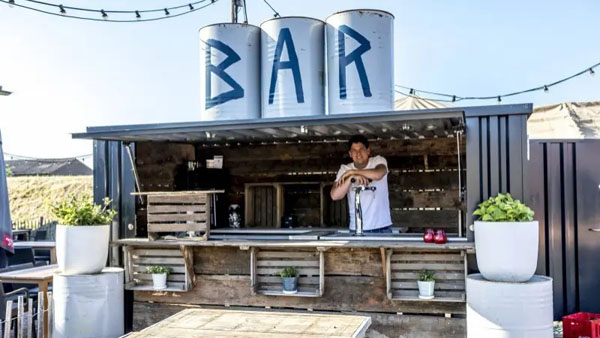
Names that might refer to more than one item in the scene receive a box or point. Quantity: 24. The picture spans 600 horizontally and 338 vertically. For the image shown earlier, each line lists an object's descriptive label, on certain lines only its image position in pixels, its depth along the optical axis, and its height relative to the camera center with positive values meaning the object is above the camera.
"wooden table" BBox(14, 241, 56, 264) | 8.56 -0.94
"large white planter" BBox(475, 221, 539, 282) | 4.41 -0.54
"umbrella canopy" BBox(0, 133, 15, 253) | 6.47 -0.38
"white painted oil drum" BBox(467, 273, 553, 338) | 4.32 -0.96
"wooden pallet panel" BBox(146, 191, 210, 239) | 5.59 -0.30
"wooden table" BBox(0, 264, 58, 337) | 5.86 -0.95
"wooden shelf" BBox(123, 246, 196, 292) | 5.67 -0.83
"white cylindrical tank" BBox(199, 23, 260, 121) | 5.89 +1.07
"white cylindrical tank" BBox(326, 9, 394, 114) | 5.59 +1.10
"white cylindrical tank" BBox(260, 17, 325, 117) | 5.71 +1.07
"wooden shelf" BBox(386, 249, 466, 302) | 5.00 -0.80
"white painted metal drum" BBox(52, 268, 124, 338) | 5.32 -1.12
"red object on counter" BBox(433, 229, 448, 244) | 4.92 -0.49
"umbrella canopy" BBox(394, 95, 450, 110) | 8.54 +1.11
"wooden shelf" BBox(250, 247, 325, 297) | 5.37 -0.81
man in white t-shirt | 5.96 -0.12
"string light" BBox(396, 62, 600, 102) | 9.30 +1.48
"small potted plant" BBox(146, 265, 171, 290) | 5.67 -0.91
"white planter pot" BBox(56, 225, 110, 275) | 5.38 -0.61
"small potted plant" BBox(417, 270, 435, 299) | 4.91 -0.88
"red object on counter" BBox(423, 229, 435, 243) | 4.98 -0.49
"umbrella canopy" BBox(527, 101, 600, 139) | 8.82 +0.86
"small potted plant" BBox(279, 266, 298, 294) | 5.26 -0.89
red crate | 5.02 -1.27
